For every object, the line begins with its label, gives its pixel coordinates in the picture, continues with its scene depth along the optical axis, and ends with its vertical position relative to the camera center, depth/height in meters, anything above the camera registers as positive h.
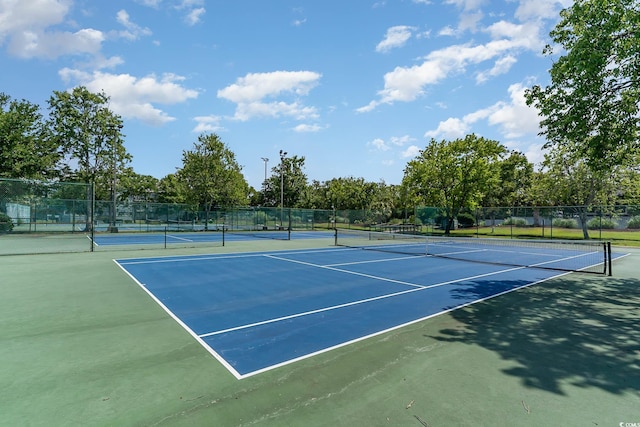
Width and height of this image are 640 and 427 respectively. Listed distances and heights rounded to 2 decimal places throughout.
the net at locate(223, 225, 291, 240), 28.60 -2.21
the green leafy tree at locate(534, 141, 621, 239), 29.86 +3.13
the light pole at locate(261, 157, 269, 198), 67.99 +5.54
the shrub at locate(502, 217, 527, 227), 29.73 -0.50
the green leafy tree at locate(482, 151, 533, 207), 52.44 +5.50
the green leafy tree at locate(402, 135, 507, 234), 33.25 +4.30
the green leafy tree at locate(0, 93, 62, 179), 27.05 +5.37
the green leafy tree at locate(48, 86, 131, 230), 31.36 +7.46
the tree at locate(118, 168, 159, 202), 56.44 +3.49
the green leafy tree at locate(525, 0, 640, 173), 9.16 +4.09
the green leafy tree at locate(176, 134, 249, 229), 36.94 +3.98
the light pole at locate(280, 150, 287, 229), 37.50 -0.64
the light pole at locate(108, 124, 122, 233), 28.30 +3.78
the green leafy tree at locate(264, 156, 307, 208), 57.91 +5.15
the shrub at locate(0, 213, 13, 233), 18.53 -0.99
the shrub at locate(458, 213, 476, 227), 42.38 -0.68
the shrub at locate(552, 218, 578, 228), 27.88 -0.53
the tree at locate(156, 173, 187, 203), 52.62 +3.12
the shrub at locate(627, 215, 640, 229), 25.38 -0.33
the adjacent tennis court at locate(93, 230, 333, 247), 22.23 -2.22
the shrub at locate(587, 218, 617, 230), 26.31 -0.48
